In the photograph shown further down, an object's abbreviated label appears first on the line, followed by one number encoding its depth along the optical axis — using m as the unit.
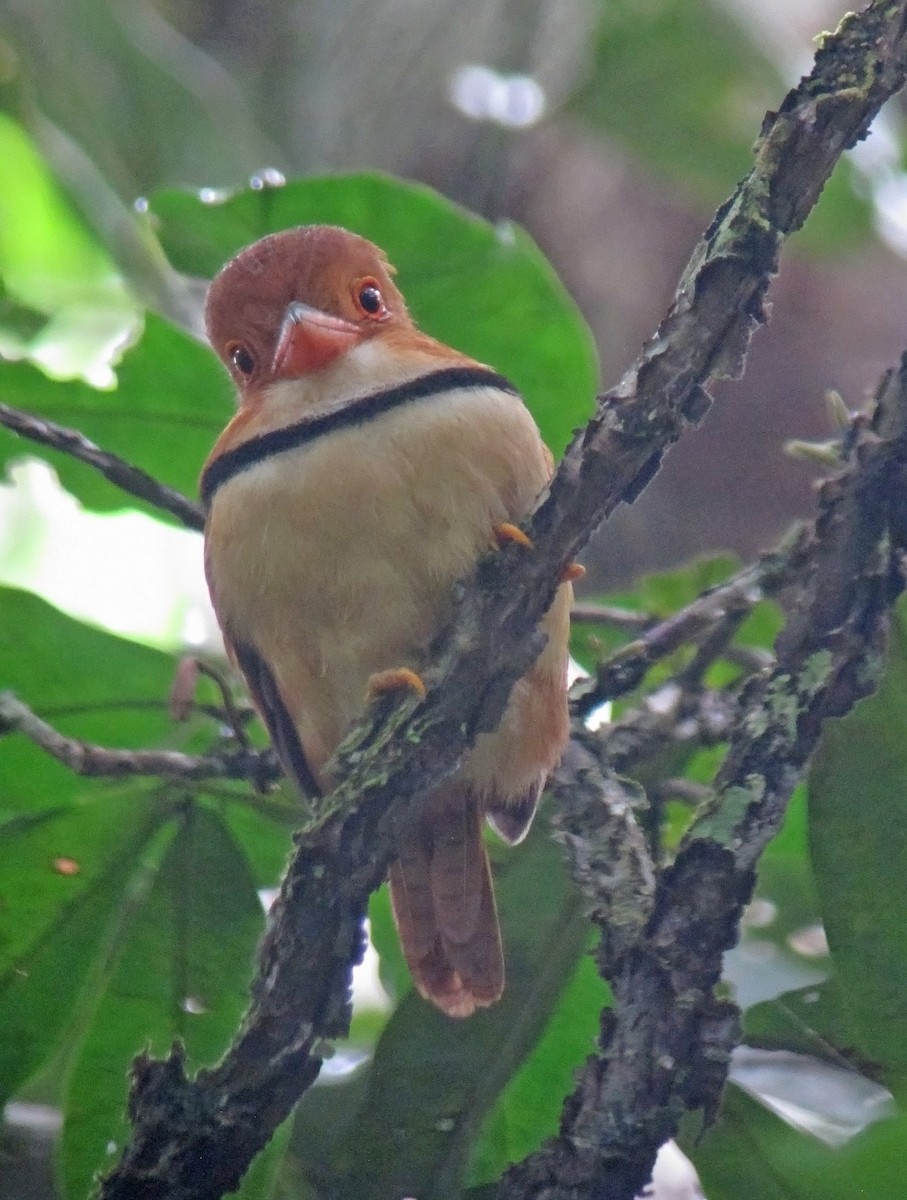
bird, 4.44
